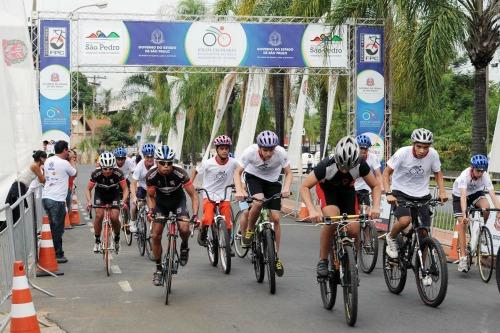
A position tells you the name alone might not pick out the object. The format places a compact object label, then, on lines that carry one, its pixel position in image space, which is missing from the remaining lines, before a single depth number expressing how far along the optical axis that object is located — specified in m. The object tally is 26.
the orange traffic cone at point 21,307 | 5.67
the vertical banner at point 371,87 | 24.20
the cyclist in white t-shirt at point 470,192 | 10.29
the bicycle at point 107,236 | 10.32
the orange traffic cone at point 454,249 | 11.55
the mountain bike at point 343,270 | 6.93
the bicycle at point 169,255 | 8.27
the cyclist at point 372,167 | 11.85
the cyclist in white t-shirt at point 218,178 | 10.96
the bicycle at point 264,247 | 8.68
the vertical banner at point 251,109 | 28.02
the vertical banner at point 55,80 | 23.02
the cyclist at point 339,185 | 7.32
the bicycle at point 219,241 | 10.16
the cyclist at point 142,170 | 13.01
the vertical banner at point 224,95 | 31.96
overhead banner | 23.31
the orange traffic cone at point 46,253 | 10.32
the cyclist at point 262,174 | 9.66
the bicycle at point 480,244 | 9.99
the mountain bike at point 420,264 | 7.68
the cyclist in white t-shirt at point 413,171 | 9.10
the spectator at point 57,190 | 11.24
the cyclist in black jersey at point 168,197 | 8.81
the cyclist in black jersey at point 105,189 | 10.93
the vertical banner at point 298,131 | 28.28
